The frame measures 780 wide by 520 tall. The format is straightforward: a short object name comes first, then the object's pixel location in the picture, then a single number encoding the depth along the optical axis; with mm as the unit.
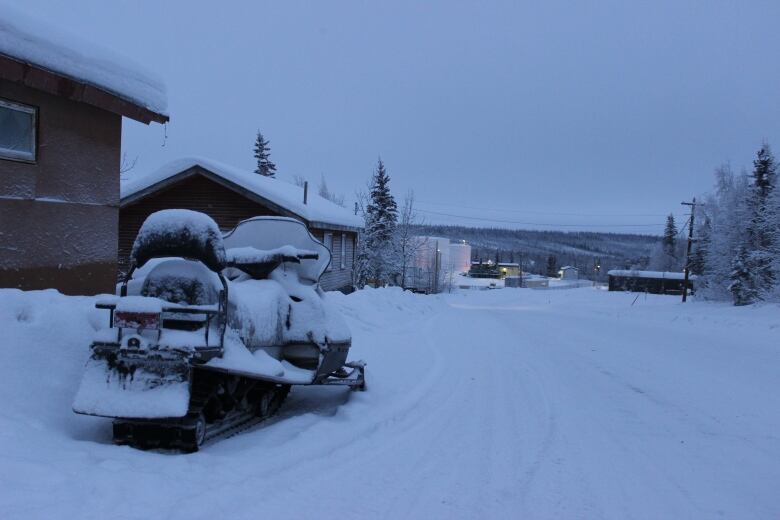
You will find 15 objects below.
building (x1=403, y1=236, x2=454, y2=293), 56150
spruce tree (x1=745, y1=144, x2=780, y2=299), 35250
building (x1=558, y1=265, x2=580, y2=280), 115938
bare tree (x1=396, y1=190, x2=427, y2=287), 48281
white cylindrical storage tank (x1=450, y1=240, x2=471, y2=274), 111062
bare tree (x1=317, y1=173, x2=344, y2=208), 59094
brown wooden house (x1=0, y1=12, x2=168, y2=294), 7039
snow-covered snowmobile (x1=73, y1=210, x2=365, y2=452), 4297
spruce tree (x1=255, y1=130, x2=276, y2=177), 50250
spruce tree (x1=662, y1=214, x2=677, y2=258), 103062
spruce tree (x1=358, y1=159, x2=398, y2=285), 43438
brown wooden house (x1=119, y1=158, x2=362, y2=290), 18469
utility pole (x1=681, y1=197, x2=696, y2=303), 44475
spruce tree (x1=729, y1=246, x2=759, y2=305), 39625
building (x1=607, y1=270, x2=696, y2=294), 80000
